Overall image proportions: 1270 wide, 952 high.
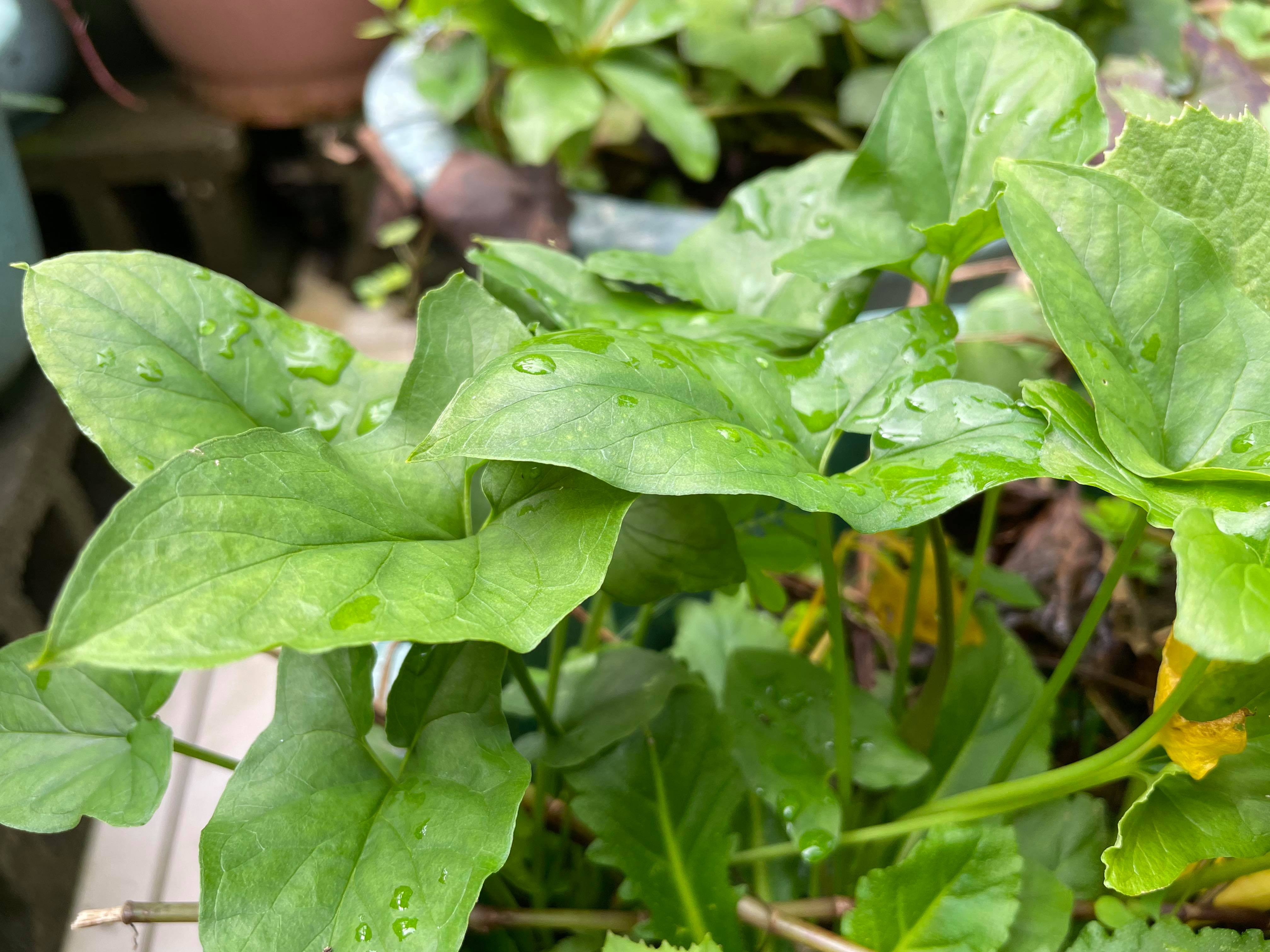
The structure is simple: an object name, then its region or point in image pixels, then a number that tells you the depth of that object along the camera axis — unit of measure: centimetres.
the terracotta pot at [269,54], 106
